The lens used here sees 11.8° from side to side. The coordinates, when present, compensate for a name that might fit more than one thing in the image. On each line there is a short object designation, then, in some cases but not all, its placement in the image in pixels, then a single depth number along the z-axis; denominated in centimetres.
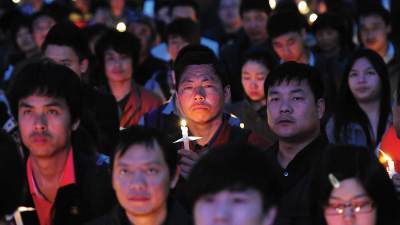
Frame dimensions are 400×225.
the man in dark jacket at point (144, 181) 943
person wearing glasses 899
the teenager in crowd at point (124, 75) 1552
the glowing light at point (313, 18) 1941
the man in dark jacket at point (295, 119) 1110
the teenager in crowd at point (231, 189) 797
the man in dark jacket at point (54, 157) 1071
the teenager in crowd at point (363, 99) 1371
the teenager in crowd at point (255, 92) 1451
